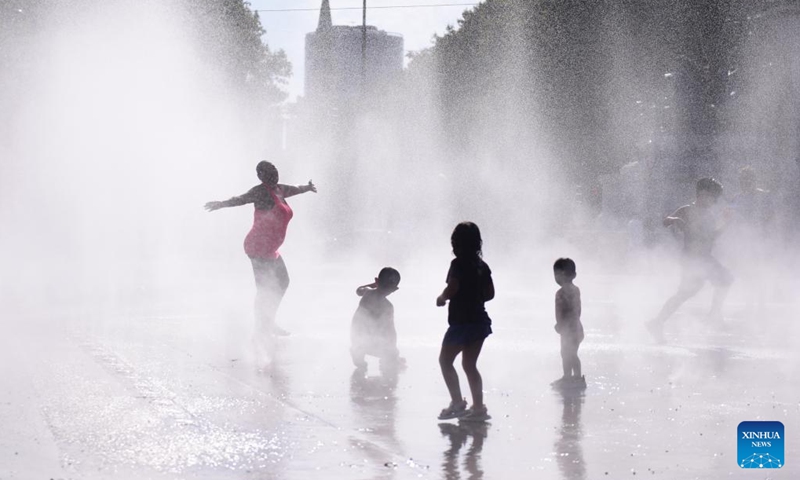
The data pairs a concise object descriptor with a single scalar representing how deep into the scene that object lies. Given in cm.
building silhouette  9328
